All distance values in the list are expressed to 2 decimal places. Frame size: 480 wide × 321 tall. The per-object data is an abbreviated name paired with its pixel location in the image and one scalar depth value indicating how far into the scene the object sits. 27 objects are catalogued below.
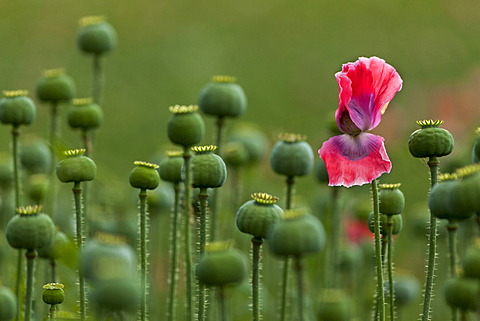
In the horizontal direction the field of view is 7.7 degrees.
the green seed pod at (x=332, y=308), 2.89
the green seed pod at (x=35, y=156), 3.26
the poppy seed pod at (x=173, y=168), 2.90
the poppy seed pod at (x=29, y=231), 2.78
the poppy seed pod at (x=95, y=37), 3.23
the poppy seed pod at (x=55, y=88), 3.12
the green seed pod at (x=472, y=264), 2.64
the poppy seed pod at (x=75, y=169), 2.82
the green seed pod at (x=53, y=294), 2.78
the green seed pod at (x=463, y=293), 2.65
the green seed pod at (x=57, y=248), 2.89
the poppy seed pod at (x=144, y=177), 2.82
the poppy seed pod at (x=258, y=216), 2.75
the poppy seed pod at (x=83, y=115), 3.06
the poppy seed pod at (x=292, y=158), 2.93
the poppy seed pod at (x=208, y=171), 2.79
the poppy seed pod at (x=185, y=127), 2.82
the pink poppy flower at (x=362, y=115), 2.79
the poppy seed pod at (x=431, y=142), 2.80
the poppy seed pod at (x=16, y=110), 2.97
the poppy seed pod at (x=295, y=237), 2.66
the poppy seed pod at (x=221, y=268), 2.67
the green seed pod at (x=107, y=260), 2.61
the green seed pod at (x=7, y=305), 2.84
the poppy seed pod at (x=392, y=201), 2.83
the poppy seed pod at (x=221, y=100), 3.02
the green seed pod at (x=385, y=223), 2.84
